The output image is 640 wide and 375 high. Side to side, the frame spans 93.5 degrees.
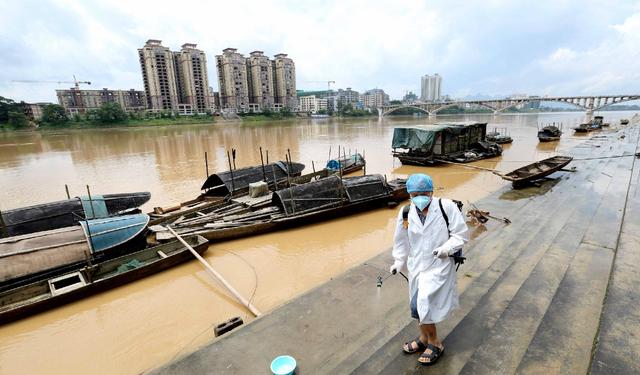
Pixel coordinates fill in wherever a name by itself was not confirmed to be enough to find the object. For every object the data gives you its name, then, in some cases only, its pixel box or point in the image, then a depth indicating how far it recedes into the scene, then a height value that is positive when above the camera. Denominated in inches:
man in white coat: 104.1 -44.7
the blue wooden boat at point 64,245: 250.8 -99.3
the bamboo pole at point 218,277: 216.0 -126.2
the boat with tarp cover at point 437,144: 747.4 -67.4
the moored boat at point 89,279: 233.6 -125.9
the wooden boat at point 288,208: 353.3 -111.5
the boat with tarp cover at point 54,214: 323.0 -91.3
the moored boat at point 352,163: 685.9 -98.3
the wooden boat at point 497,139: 1161.4 -94.1
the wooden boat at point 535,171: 455.8 -94.1
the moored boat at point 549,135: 1244.5 -91.6
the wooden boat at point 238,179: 476.7 -88.6
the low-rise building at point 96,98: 3941.9 +447.8
